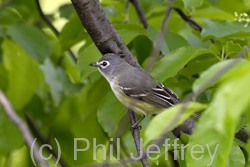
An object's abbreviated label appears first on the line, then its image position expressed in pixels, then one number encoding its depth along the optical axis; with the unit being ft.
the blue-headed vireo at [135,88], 24.07
